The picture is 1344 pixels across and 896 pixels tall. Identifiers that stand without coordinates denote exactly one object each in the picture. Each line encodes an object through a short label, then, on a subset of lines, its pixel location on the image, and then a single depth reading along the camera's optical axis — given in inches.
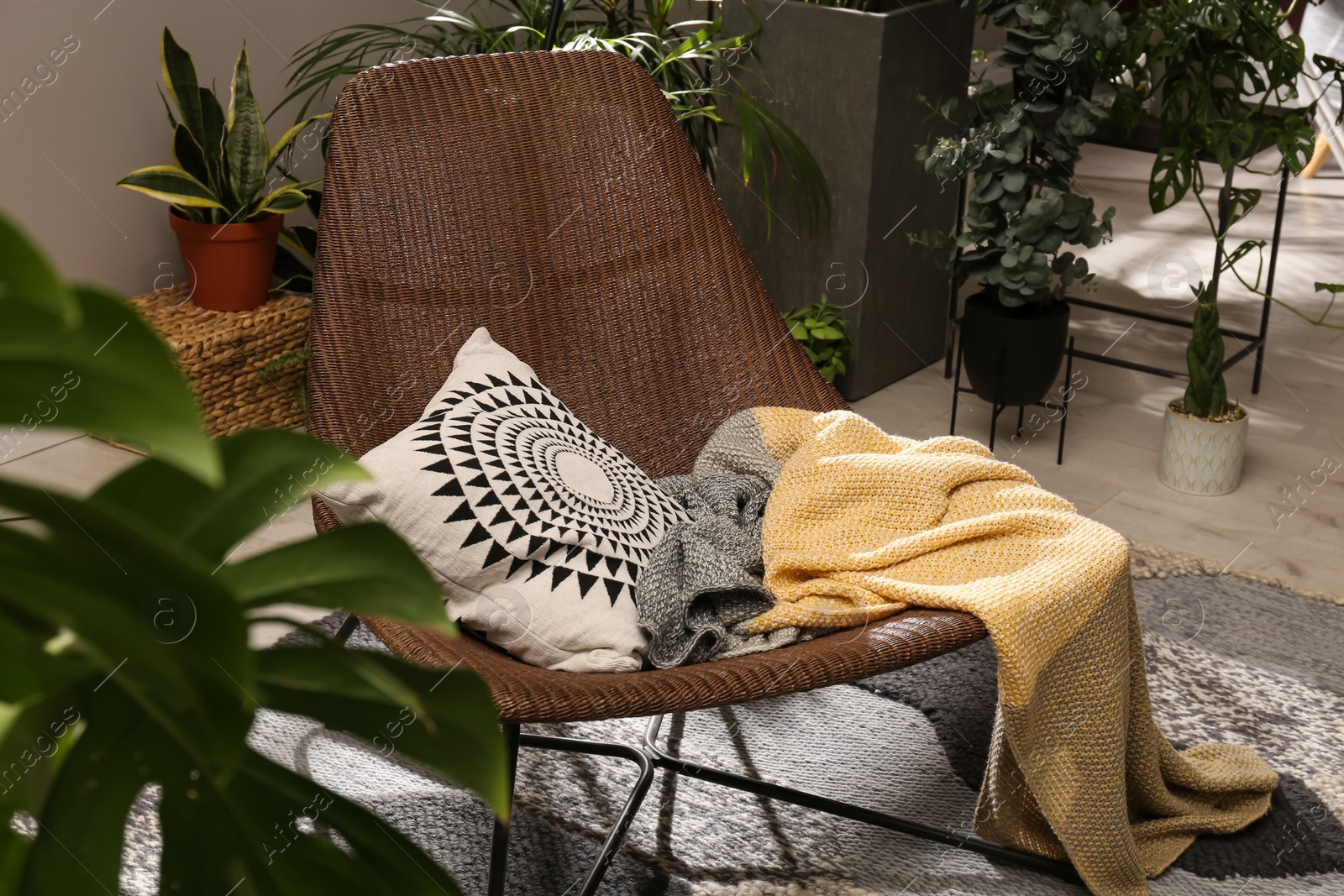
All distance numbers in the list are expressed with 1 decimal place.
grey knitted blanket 58.1
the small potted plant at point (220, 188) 100.5
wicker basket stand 102.9
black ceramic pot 108.3
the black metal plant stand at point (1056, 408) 108.9
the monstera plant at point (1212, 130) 98.7
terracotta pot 103.6
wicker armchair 66.5
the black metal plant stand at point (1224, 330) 108.4
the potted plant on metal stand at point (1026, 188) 102.7
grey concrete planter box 113.3
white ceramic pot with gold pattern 104.6
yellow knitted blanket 57.4
